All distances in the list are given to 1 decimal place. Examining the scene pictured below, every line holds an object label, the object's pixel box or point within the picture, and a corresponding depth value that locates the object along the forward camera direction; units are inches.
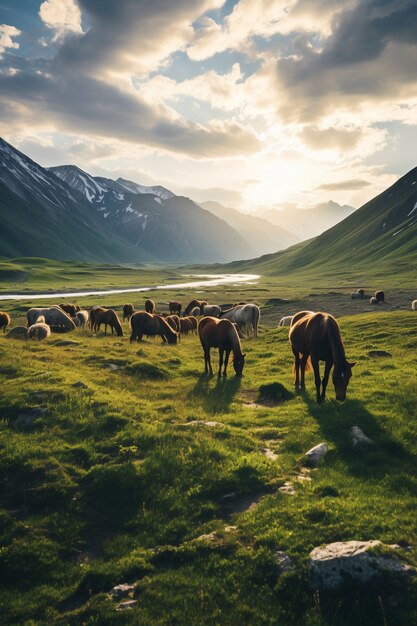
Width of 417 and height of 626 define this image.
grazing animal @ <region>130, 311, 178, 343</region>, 1318.9
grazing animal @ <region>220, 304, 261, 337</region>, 1483.8
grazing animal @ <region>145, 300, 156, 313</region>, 1958.2
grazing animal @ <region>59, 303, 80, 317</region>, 1991.9
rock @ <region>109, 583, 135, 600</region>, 307.0
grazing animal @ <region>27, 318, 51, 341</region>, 1266.0
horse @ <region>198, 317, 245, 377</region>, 865.5
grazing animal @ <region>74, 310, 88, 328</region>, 1705.2
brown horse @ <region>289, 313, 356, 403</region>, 617.6
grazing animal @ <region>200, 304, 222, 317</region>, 1986.0
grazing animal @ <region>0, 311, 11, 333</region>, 1514.5
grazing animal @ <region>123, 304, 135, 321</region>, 2011.6
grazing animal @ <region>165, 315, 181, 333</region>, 1576.0
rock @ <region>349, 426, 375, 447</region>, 506.3
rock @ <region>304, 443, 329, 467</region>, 480.1
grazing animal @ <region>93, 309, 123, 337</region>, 1505.9
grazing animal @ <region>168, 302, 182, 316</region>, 2196.1
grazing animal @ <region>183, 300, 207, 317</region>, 2070.3
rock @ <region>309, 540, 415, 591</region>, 299.4
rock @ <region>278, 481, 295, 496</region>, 418.4
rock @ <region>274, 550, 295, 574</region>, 317.4
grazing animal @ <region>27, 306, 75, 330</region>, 1571.1
